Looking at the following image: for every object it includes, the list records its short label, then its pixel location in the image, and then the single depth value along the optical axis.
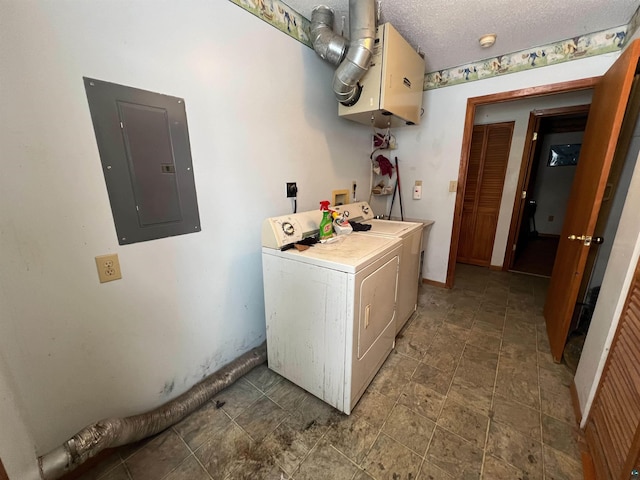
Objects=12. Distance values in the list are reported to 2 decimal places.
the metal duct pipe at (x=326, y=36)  1.67
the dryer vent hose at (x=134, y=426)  1.00
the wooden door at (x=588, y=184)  1.42
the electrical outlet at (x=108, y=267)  1.11
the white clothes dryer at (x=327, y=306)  1.32
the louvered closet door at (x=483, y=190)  3.39
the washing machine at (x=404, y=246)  1.99
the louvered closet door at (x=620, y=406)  0.93
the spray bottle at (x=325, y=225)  1.69
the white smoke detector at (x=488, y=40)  1.93
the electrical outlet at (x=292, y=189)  1.92
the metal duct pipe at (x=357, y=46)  1.52
